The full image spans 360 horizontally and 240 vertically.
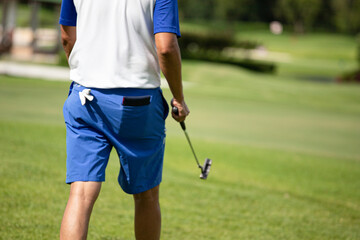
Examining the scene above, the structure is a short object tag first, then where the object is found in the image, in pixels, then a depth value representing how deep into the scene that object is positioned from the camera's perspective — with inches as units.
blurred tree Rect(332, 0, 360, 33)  2224.4
